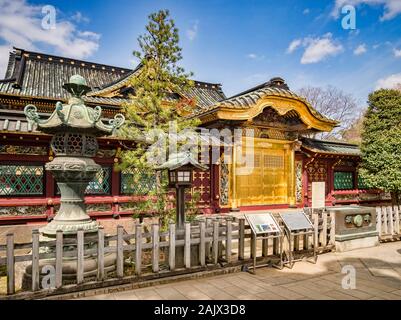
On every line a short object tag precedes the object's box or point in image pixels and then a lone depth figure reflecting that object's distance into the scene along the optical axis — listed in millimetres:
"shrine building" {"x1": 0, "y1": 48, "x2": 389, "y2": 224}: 8711
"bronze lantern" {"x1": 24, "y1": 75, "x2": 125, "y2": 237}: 5270
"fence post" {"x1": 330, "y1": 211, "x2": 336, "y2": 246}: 7539
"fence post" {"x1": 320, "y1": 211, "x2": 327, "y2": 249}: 7297
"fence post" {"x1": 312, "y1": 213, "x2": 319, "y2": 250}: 7059
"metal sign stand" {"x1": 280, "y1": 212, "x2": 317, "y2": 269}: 6285
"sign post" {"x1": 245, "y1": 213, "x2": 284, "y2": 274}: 5988
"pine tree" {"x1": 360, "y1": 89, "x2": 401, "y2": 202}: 12234
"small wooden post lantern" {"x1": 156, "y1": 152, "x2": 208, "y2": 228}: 5934
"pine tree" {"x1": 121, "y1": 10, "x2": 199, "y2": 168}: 6785
